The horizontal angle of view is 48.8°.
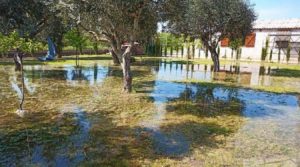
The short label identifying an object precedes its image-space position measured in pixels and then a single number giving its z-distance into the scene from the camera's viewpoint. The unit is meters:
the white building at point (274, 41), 53.38
